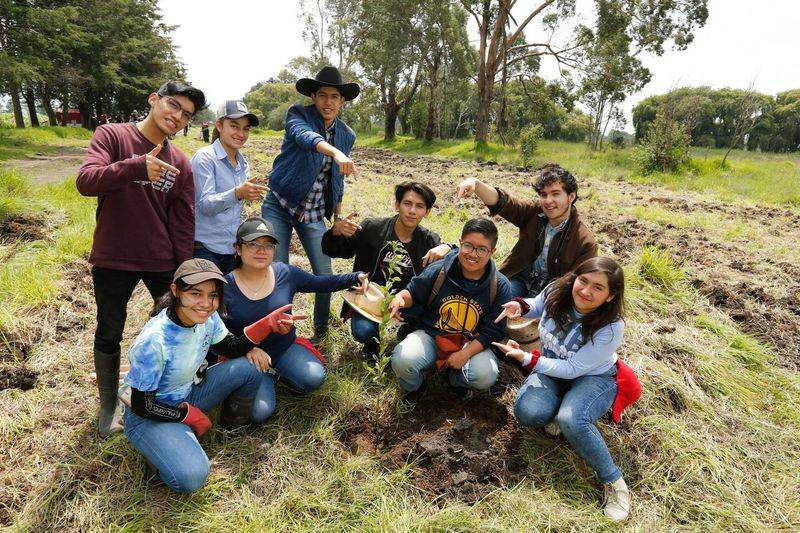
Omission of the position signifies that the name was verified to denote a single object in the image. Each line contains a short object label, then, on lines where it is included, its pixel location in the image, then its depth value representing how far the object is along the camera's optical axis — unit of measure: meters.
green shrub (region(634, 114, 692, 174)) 12.38
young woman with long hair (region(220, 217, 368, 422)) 2.52
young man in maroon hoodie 2.27
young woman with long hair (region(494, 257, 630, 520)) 2.30
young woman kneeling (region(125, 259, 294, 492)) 2.07
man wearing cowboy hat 3.07
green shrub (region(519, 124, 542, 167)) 14.92
